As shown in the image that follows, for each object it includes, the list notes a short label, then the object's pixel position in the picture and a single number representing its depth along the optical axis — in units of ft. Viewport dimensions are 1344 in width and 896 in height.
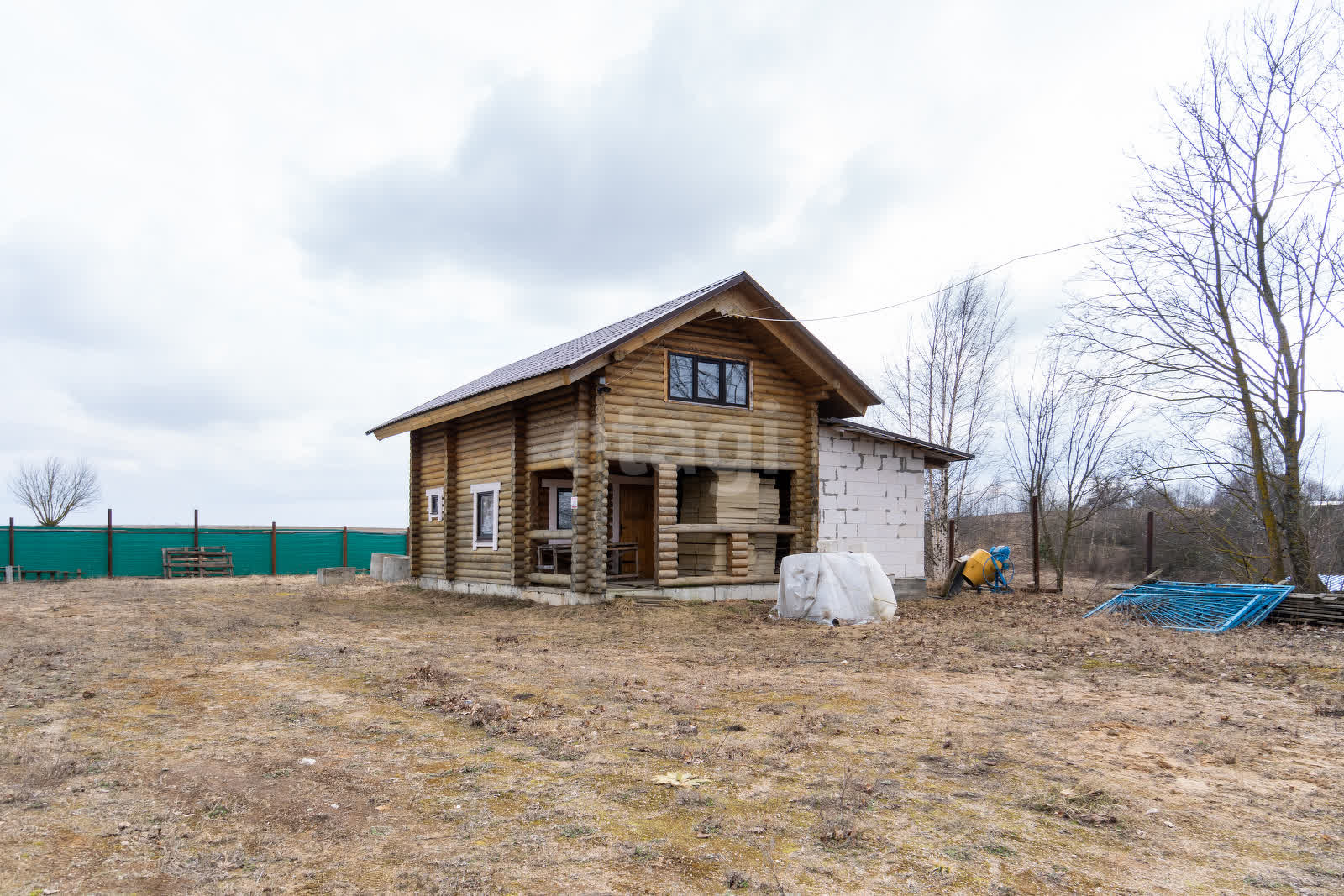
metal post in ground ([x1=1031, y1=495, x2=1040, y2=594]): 63.87
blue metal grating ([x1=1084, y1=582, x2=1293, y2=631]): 39.24
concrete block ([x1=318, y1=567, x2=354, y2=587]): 73.15
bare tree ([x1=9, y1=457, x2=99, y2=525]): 120.26
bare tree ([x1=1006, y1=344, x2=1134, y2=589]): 66.54
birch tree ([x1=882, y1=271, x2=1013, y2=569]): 83.15
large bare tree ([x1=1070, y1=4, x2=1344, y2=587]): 45.27
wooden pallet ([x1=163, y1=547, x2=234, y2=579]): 82.84
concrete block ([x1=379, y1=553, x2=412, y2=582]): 74.38
